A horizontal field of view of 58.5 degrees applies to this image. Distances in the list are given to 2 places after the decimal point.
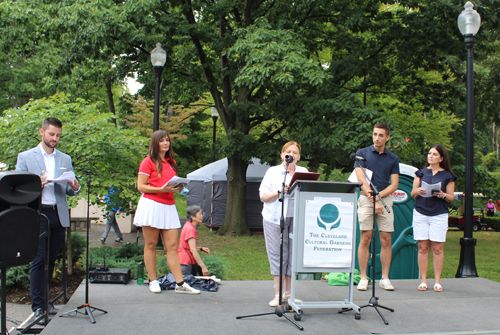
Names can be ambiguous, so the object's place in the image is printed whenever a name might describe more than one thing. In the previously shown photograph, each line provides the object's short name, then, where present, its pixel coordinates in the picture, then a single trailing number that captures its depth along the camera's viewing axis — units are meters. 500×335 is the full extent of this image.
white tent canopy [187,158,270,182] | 19.17
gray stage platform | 4.21
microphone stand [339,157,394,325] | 4.56
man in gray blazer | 4.50
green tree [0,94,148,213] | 6.89
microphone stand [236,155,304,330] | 4.36
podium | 4.62
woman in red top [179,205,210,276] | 6.32
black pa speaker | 3.67
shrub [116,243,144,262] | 8.63
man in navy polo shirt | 5.78
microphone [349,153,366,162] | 4.94
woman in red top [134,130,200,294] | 5.17
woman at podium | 4.85
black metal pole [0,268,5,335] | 3.62
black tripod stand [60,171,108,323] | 4.43
